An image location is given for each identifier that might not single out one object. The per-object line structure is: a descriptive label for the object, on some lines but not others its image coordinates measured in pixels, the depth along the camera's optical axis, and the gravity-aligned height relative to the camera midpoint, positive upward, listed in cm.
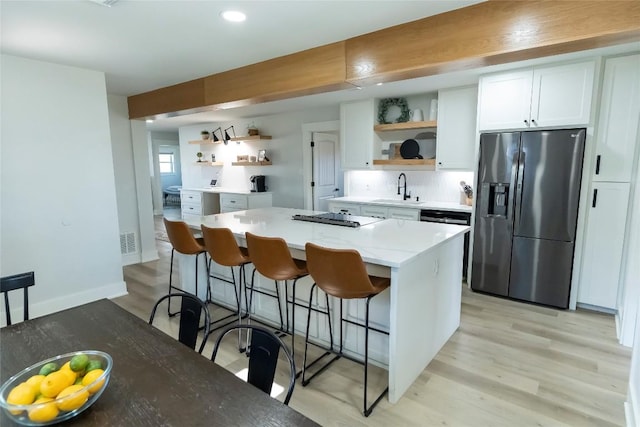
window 1140 +20
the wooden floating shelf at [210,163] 762 +15
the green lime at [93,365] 107 -62
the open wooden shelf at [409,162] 444 +10
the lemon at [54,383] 96 -61
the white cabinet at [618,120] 299 +43
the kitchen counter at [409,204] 413 -45
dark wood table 100 -71
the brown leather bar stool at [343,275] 187 -60
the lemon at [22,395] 95 -63
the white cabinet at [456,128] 403 +49
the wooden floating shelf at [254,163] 665 +13
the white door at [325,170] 614 -1
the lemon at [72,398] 94 -63
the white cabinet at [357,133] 489 +53
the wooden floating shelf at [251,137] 652 +62
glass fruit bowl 93 -63
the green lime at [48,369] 107 -63
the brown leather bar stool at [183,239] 289 -59
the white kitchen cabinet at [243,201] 640 -60
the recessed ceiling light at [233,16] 214 +98
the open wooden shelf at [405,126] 437 +58
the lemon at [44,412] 92 -65
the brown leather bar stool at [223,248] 257 -59
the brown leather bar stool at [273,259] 223 -59
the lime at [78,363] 106 -60
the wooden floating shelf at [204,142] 747 +63
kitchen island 203 -75
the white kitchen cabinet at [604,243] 311 -69
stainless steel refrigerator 321 -44
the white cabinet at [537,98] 312 +69
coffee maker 670 -26
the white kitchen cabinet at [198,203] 752 -75
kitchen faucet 501 -35
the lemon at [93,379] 101 -62
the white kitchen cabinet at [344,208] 493 -56
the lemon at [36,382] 98 -61
